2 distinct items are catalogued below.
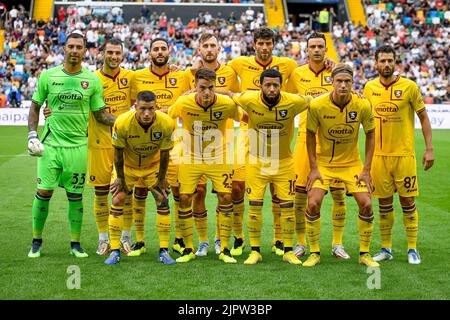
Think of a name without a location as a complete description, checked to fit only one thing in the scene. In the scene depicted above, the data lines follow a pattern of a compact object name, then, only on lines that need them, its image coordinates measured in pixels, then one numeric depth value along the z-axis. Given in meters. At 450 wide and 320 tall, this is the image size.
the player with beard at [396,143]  8.43
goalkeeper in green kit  8.43
